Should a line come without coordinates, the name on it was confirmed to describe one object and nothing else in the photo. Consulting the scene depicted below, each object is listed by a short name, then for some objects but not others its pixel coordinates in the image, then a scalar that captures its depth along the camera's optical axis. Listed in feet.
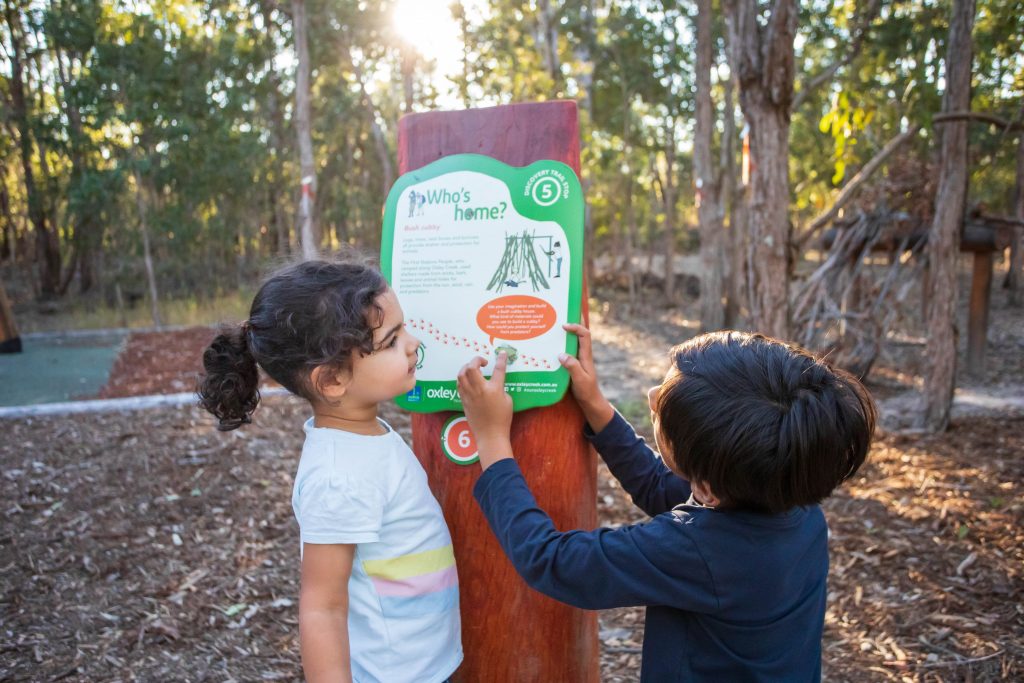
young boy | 3.79
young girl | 4.25
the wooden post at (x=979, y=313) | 23.81
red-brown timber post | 5.27
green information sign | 5.10
